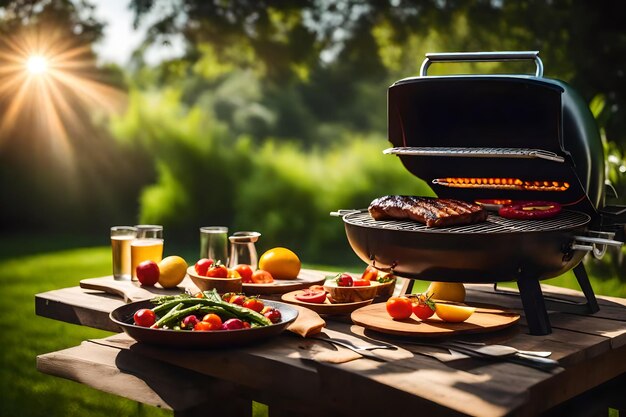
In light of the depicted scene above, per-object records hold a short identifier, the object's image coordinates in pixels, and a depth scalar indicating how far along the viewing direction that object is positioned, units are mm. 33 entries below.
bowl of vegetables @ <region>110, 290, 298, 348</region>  2475
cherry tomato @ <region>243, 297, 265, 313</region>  2748
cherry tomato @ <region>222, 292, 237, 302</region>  2873
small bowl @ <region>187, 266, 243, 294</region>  3197
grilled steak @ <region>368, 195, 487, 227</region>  2885
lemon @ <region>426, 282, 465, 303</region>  3096
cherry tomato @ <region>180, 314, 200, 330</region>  2559
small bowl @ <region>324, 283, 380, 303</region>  2967
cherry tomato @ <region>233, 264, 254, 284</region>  3430
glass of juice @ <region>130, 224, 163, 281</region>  3725
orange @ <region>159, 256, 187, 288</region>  3543
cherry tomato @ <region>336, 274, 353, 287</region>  2988
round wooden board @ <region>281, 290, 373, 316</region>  2914
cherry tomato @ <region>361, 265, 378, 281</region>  3309
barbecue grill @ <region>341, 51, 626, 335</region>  2713
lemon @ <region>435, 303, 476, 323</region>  2643
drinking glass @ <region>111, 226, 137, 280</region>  3742
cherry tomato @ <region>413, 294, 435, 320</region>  2678
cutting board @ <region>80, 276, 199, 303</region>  3367
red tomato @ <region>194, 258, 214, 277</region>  3334
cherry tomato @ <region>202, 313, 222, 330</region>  2529
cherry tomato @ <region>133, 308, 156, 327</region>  2607
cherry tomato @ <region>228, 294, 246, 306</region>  2809
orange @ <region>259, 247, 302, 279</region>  3596
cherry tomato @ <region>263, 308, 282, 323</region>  2674
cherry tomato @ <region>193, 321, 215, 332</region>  2506
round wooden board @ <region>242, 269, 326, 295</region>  3324
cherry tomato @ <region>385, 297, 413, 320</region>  2672
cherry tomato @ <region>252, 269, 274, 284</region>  3404
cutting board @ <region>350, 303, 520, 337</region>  2551
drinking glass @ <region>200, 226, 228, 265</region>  3627
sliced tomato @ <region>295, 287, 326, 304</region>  3000
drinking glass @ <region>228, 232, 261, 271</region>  3564
